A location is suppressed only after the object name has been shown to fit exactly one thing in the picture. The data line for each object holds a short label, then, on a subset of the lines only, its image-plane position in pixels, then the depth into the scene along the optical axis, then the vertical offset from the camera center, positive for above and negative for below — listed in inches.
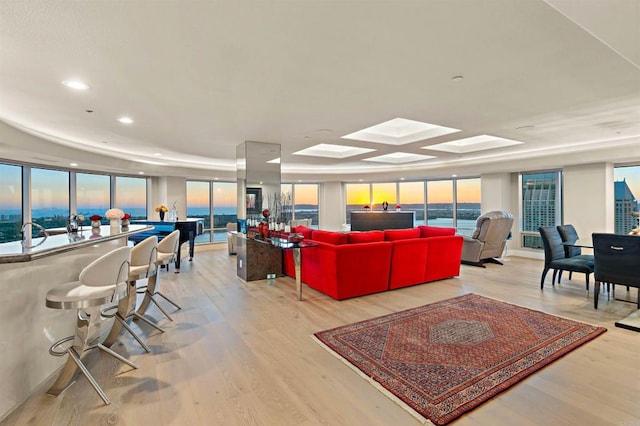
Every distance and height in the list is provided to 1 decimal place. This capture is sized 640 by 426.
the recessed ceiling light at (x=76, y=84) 117.8 +49.0
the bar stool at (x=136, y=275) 116.4 -25.5
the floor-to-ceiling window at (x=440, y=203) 401.1 +8.4
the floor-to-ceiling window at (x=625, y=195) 261.7 +11.5
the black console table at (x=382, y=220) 381.1 -13.0
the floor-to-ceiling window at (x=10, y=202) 221.6 +6.9
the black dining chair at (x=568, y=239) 199.4 -20.0
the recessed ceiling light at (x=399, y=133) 213.6 +55.3
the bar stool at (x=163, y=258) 146.0 -23.2
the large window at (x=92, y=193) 294.0 +17.4
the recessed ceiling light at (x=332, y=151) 281.4 +54.9
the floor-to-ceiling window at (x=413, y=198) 426.6 +16.2
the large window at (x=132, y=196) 338.0 +16.9
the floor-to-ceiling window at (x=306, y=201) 467.8 +13.4
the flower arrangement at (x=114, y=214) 149.3 -1.5
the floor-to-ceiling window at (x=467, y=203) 374.9 +7.5
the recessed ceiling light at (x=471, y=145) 258.9 +55.8
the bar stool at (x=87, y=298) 87.0 -24.7
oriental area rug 89.7 -51.9
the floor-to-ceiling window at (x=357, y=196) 458.9 +20.2
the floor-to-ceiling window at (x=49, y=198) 249.6 +11.5
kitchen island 81.5 -29.7
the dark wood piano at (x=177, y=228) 254.4 -17.0
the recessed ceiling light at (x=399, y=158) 319.6 +56.0
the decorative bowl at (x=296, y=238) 182.4 -16.5
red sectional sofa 174.7 -31.0
